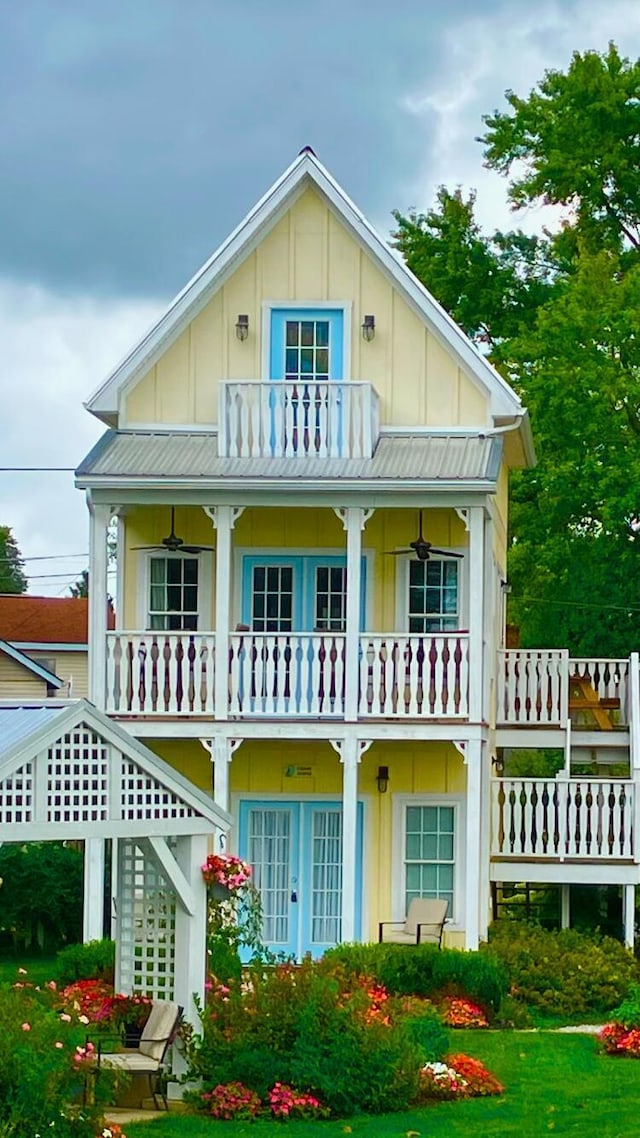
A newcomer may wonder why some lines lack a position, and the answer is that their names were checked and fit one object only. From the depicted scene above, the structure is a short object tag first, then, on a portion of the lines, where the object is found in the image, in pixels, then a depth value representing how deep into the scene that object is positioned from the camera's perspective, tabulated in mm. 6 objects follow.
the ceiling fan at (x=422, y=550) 23984
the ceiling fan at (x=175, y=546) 24578
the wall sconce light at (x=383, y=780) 24469
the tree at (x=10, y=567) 88125
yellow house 23297
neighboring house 51875
